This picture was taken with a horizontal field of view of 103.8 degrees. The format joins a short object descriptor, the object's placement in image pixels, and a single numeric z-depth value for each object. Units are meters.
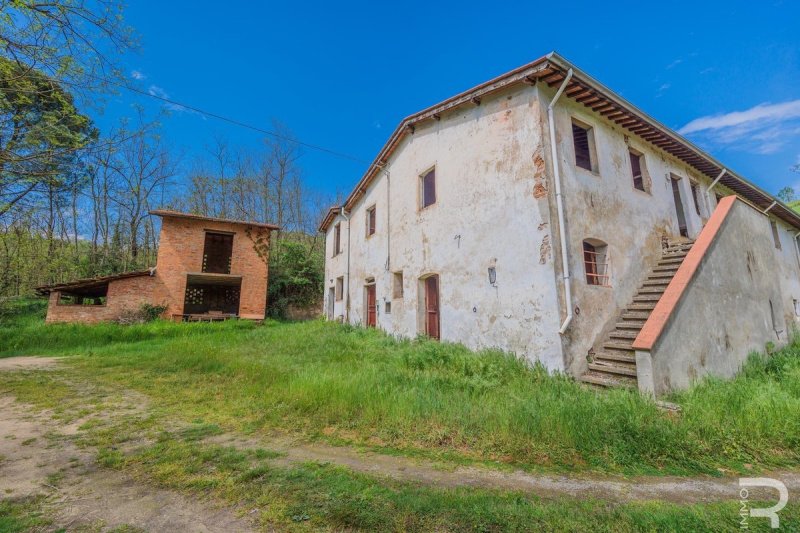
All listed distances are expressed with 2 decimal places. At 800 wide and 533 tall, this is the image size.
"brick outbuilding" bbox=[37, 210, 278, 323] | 13.07
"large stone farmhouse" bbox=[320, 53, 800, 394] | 5.90
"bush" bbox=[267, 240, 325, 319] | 19.11
